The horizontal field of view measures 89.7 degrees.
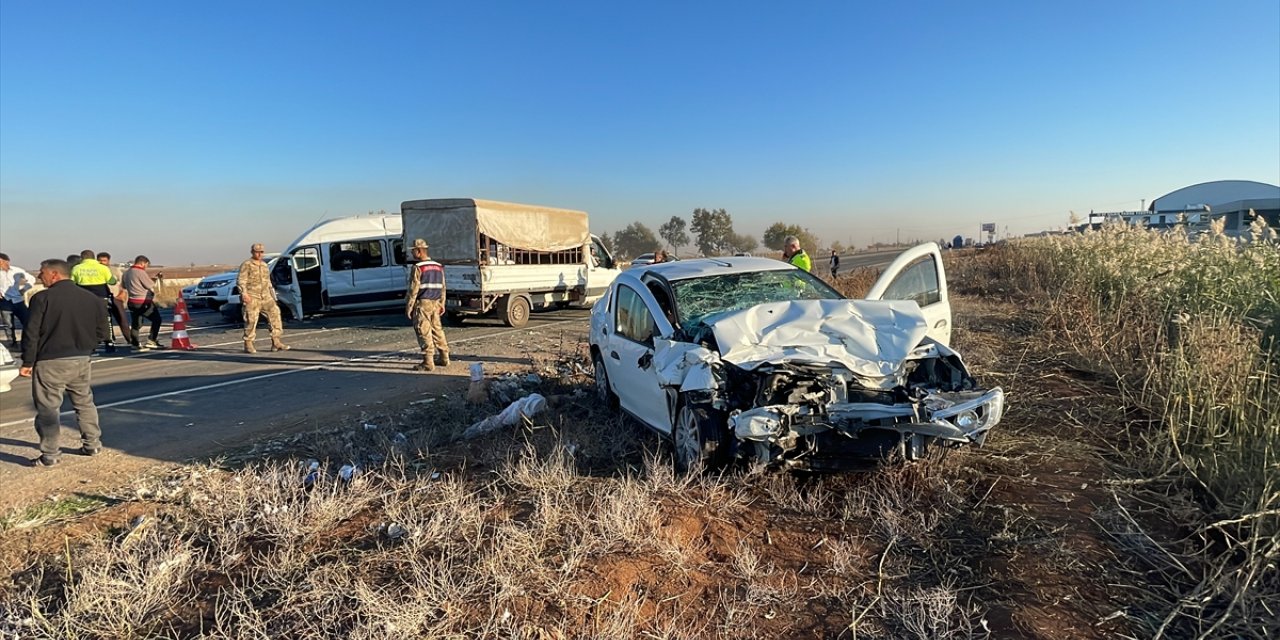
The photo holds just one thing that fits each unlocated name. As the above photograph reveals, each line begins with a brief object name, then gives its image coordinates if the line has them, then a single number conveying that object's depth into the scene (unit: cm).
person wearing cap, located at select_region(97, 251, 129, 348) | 1091
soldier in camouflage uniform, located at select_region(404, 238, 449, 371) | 849
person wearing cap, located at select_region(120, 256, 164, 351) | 1132
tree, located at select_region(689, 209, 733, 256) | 9012
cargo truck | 1322
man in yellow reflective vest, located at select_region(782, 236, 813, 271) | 866
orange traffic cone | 1118
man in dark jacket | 501
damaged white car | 355
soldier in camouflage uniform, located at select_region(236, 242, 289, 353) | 1038
